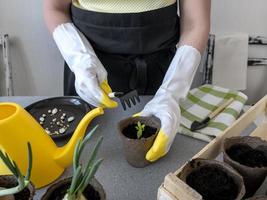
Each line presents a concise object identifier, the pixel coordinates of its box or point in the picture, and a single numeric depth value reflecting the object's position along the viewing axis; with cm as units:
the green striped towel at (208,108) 75
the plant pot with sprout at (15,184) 43
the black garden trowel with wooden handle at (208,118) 76
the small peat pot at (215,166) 47
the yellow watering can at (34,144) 55
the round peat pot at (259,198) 45
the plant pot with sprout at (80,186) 45
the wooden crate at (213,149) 43
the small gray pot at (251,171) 50
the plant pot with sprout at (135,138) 63
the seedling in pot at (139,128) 65
